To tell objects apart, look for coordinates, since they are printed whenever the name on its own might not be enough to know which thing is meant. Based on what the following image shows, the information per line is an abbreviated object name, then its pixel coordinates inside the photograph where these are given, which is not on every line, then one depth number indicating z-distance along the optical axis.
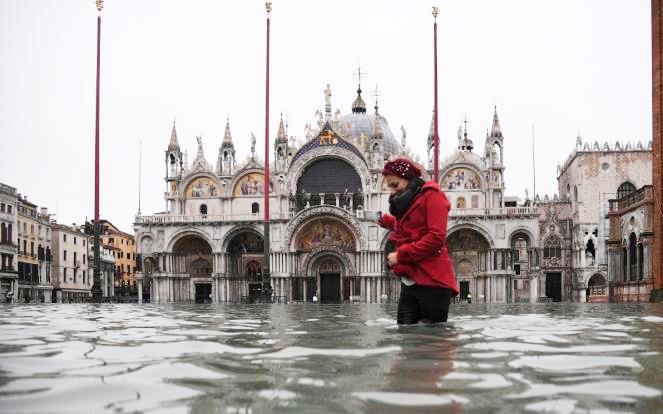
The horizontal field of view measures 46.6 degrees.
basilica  49.78
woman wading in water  7.67
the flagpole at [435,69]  31.04
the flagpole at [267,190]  28.61
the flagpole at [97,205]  28.15
